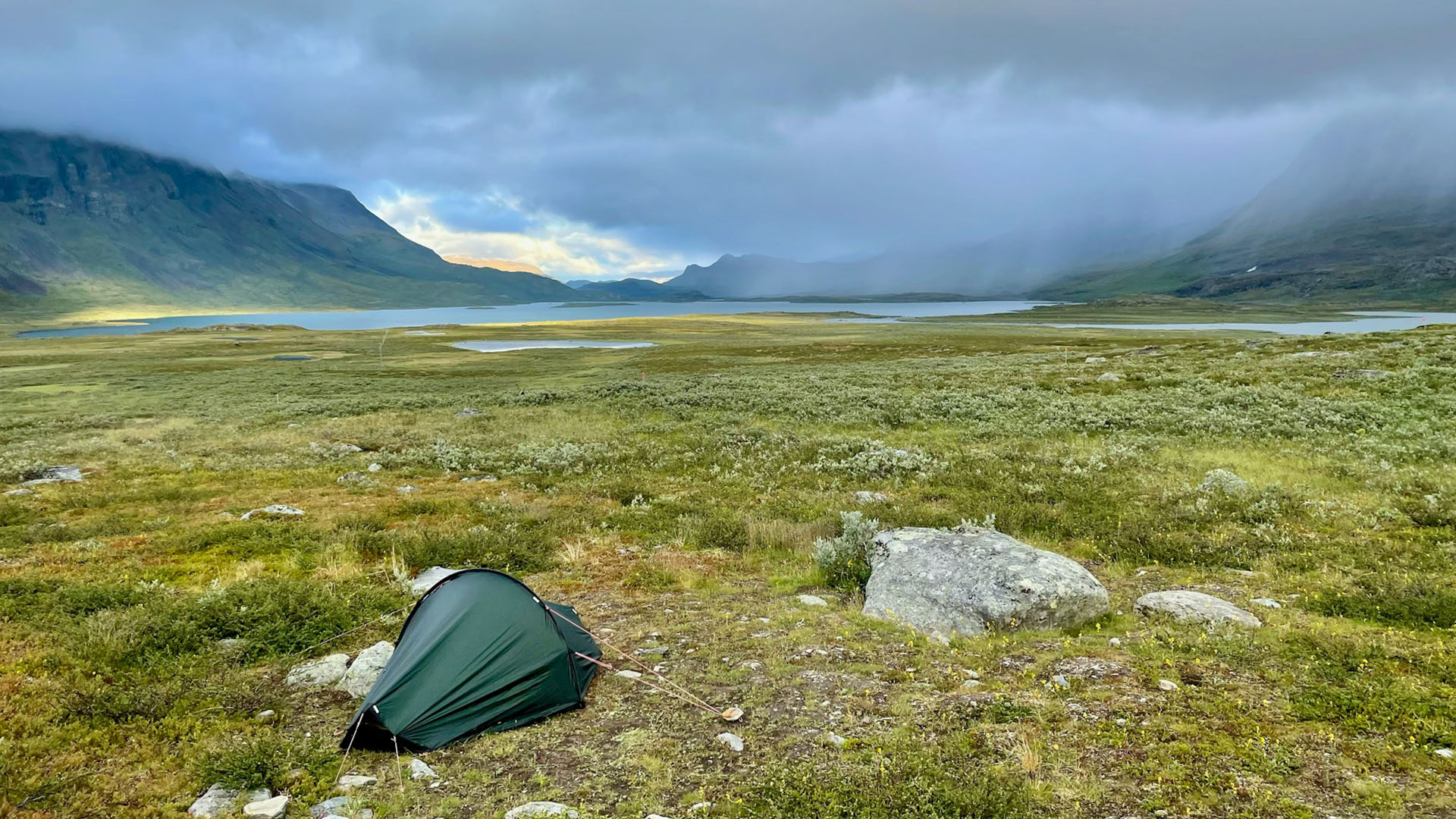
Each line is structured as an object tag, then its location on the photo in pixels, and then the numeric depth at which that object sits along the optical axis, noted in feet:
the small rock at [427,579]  41.04
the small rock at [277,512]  58.54
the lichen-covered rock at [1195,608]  31.55
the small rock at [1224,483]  52.80
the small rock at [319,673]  30.60
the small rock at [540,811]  20.77
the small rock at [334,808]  21.83
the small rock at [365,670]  29.86
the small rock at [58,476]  72.62
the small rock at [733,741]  24.52
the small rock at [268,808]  21.40
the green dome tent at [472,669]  26.16
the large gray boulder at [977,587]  33.24
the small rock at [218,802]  21.42
